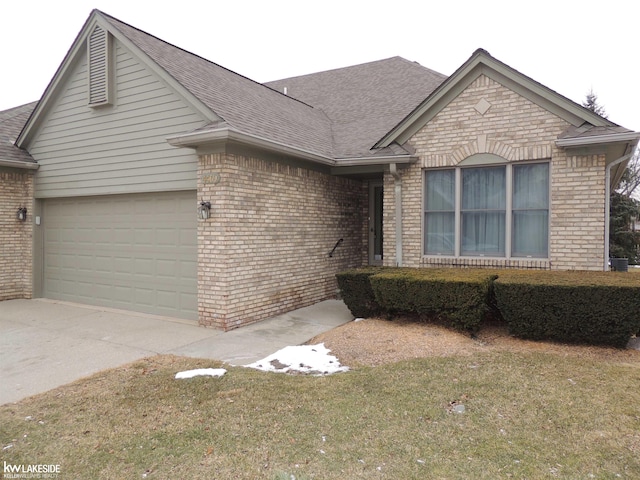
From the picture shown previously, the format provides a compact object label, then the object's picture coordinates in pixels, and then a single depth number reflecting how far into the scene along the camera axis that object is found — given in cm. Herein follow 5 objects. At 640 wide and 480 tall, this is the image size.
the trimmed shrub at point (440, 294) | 666
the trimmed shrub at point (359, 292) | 778
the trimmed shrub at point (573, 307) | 578
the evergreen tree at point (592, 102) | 2733
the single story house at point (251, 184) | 744
